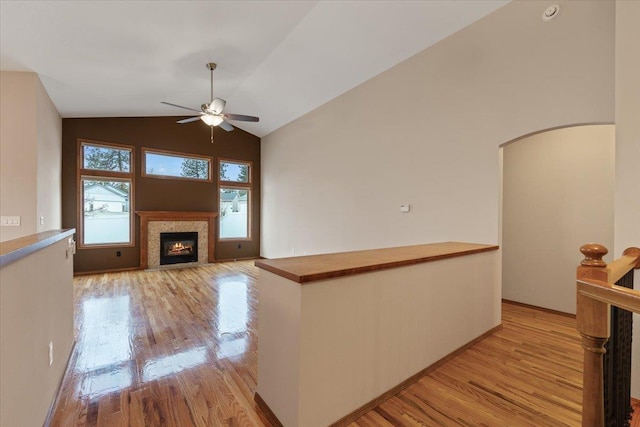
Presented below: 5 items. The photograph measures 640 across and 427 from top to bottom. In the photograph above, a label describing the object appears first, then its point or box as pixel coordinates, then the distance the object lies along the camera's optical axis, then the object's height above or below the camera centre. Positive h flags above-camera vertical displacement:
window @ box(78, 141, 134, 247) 6.06 +0.39
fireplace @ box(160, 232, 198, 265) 6.84 -0.85
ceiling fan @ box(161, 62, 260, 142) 4.10 +1.42
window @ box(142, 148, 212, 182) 6.71 +1.14
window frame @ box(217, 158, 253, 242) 7.72 +0.68
